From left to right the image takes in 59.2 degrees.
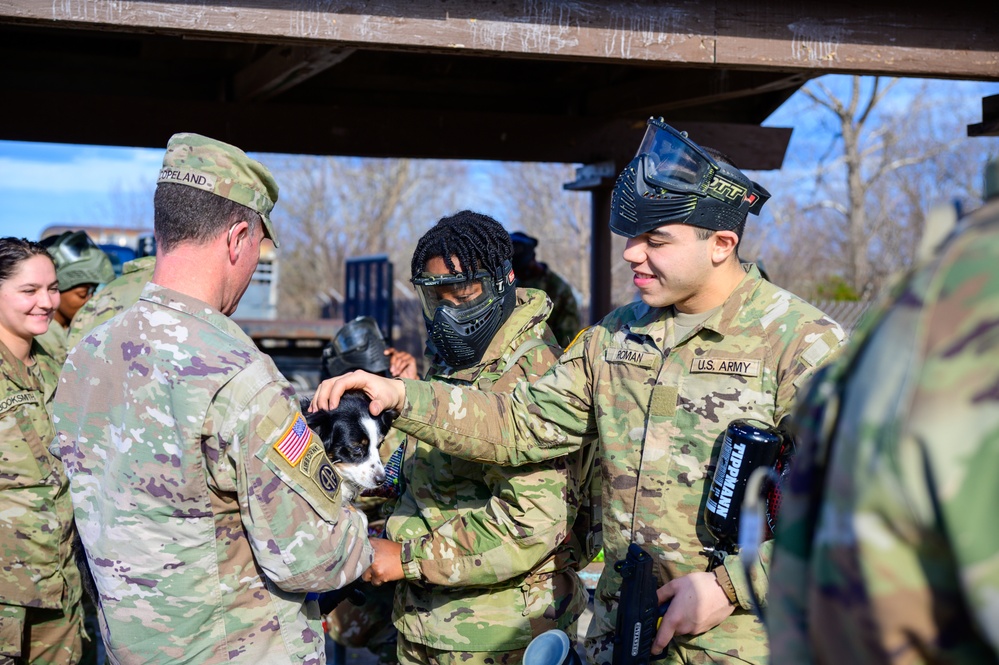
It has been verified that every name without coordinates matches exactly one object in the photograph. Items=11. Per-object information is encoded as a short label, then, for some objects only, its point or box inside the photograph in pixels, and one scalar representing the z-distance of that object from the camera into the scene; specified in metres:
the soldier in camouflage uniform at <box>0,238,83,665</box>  3.92
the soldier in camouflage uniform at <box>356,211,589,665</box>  3.06
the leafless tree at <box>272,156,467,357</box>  32.81
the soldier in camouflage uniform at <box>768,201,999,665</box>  0.87
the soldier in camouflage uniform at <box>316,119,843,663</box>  2.48
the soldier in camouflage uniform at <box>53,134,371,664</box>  2.13
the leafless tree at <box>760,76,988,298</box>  27.44
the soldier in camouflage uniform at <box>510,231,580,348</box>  8.27
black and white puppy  3.36
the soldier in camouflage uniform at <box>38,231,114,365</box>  6.12
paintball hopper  2.52
